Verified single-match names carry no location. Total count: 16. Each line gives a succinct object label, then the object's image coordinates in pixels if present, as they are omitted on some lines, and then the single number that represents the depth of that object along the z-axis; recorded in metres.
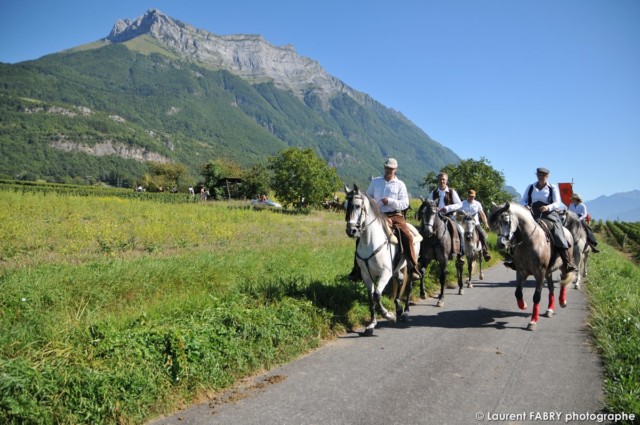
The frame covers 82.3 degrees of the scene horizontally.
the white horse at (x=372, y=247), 6.94
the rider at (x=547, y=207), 8.51
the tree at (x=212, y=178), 62.09
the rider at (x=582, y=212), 13.00
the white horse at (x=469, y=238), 12.00
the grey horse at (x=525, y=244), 7.86
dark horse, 9.16
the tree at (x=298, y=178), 47.38
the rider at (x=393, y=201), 8.02
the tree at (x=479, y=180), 51.03
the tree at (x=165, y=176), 81.56
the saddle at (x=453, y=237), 10.19
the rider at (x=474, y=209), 12.44
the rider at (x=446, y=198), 10.52
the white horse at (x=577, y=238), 11.98
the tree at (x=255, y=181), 60.00
